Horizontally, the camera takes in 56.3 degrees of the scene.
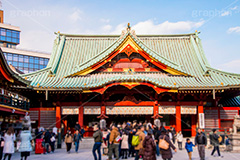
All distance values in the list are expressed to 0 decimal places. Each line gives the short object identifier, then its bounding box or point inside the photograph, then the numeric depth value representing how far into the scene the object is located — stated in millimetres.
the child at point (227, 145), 13956
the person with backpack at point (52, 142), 13981
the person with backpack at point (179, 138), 14842
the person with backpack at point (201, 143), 10526
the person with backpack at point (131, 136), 11707
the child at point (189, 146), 10606
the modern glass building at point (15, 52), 58776
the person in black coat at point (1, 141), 10149
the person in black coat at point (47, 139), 13686
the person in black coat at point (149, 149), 8214
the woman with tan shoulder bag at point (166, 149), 8435
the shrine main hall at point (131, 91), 18235
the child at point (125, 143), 11220
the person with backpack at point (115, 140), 10427
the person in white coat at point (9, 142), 10007
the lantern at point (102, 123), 18420
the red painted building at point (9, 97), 13707
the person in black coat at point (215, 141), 12001
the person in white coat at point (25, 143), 10200
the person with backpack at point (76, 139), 13386
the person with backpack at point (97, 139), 9935
